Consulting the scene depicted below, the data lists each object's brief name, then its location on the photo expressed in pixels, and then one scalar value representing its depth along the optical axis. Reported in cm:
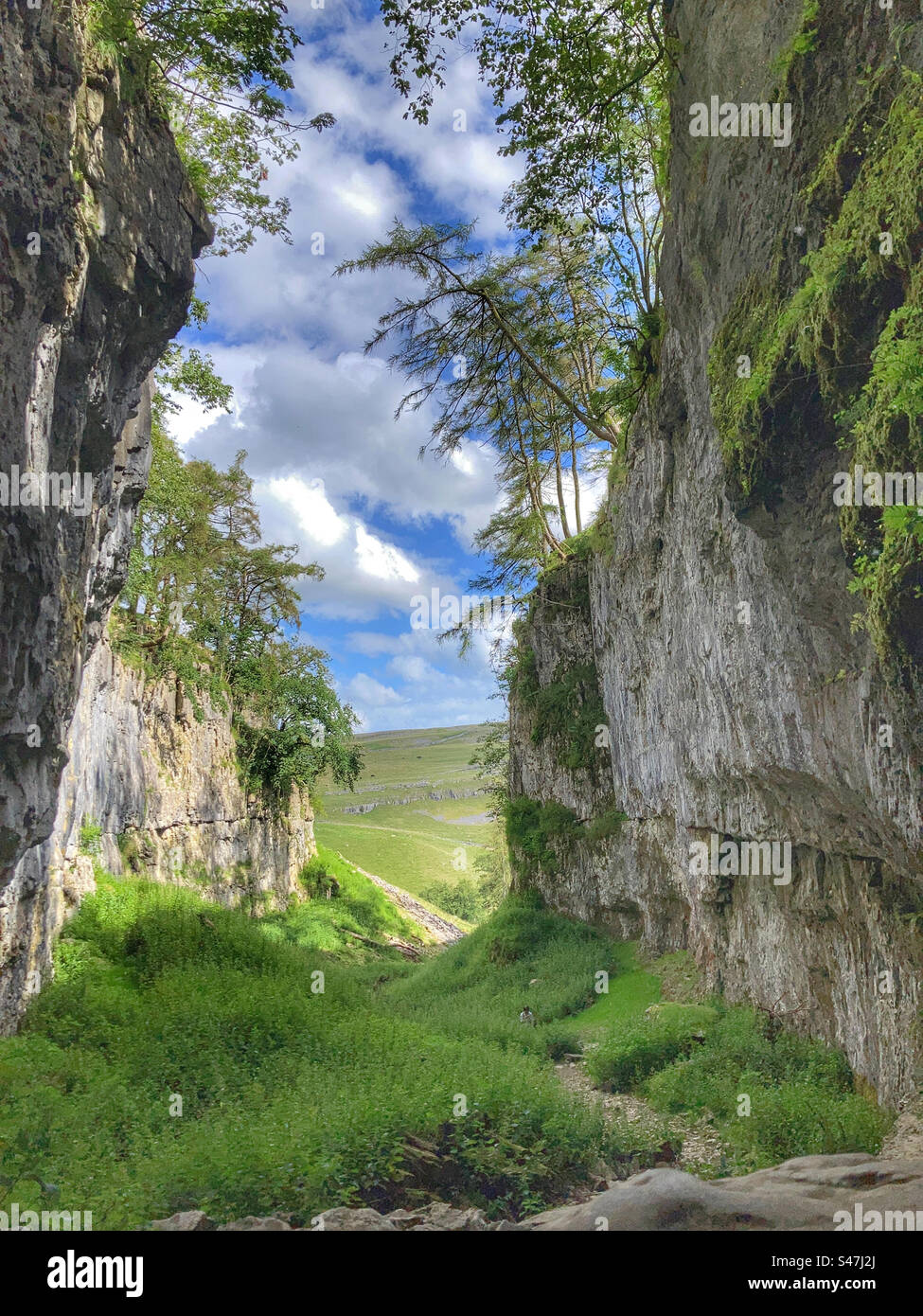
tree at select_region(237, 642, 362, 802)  2673
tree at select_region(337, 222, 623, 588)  1521
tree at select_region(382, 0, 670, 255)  895
